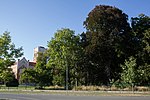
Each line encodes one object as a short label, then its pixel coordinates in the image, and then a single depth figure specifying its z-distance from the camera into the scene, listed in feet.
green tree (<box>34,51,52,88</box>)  106.05
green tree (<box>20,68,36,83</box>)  106.75
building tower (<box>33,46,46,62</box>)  208.42
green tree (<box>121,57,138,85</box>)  81.90
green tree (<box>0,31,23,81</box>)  45.39
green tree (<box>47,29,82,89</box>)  96.75
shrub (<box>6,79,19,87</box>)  136.05
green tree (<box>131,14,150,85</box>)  93.94
